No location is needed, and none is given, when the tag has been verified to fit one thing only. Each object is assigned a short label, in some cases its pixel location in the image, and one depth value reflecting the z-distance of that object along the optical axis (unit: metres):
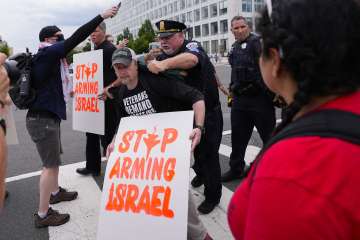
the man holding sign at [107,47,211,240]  2.91
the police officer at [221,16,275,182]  4.30
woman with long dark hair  0.88
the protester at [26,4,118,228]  3.54
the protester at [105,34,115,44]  4.70
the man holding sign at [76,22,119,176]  4.49
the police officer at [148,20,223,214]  3.39
